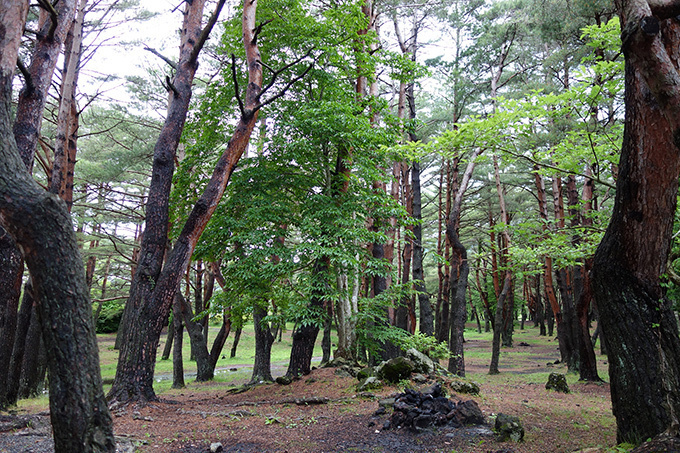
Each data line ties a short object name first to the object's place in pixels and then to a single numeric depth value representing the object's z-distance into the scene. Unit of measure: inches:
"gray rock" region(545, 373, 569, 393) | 348.5
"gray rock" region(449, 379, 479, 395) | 264.7
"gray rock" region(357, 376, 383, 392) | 267.7
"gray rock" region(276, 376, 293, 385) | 325.1
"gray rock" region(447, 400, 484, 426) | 197.8
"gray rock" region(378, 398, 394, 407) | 222.2
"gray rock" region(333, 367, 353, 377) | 316.5
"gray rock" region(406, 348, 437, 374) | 287.4
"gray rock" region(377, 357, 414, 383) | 277.6
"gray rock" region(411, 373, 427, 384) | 270.7
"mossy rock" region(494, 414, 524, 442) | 175.0
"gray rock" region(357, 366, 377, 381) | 291.7
